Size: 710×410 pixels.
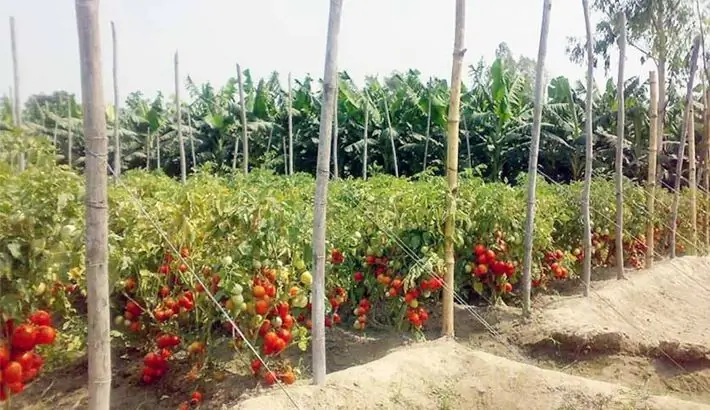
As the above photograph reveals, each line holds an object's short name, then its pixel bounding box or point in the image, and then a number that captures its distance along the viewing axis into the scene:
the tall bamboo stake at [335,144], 14.75
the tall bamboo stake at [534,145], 6.02
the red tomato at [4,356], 2.92
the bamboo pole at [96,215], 2.51
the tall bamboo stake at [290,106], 15.77
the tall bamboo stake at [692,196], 9.82
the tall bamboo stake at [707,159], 10.60
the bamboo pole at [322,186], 3.75
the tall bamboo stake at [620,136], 7.59
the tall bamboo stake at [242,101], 14.33
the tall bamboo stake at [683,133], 8.94
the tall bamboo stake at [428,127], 17.61
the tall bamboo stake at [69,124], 15.08
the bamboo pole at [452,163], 5.05
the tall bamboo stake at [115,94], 12.32
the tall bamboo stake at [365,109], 16.30
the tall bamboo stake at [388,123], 17.60
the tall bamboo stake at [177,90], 14.02
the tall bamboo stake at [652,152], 8.33
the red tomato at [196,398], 4.08
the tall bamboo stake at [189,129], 17.66
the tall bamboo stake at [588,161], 7.16
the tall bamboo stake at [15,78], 4.75
